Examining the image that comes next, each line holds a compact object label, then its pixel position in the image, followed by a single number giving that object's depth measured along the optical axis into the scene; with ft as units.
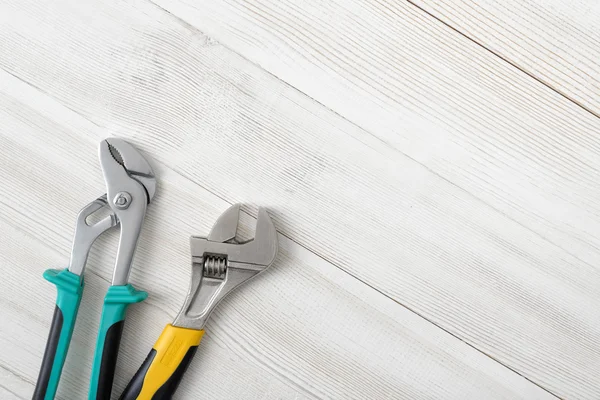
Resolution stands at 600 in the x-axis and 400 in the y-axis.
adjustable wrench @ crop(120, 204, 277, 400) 2.60
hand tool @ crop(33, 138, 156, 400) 2.55
